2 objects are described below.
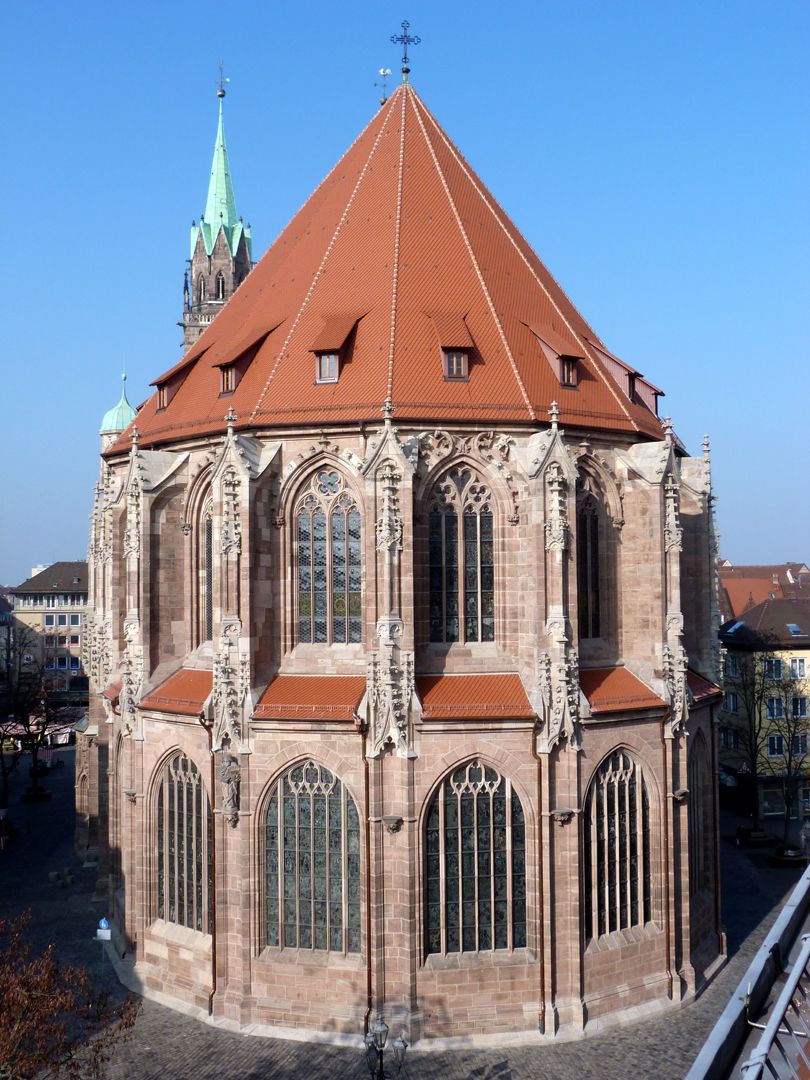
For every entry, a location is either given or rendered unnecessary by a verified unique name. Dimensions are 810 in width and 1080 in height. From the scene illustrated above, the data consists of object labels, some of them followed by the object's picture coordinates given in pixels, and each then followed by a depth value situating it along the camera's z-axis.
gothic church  25.16
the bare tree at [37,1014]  16.98
